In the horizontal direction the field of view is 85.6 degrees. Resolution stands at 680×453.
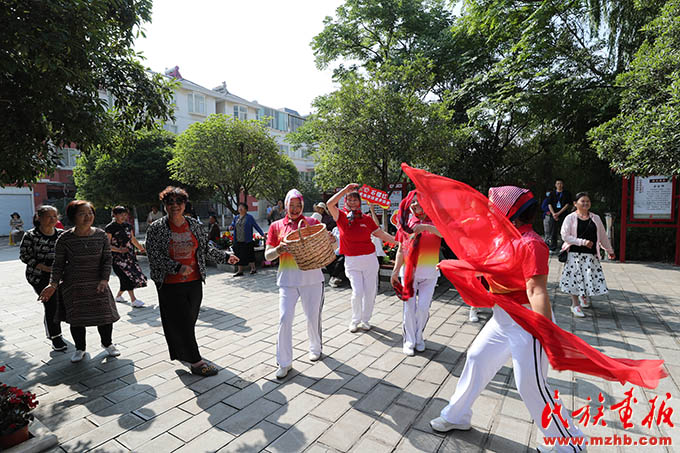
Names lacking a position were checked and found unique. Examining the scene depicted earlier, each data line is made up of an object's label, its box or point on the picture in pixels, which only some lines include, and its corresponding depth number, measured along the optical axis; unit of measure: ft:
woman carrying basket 12.56
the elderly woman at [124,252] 20.97
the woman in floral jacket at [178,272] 12.19
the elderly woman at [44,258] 15.16
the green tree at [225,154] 35.50
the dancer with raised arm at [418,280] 14.15
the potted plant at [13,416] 8.60
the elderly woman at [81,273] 13.50
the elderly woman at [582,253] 18.57
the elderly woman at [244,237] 31.09
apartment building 89.20
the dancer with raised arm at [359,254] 16.42
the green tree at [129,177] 57.67
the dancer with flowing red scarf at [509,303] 7.39
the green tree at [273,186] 40.22
